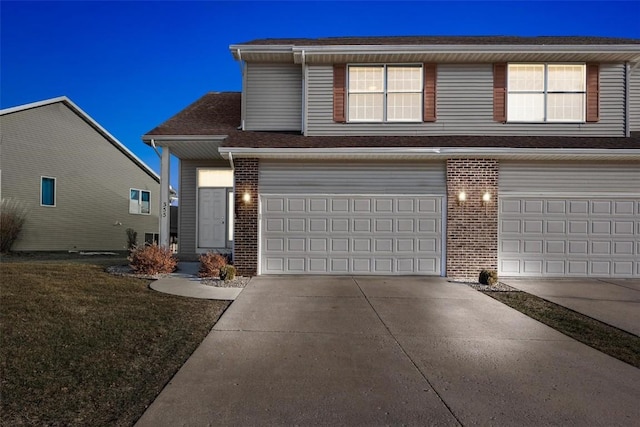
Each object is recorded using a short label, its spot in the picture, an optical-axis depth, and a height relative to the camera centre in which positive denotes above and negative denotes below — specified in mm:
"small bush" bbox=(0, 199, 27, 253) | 13576 -354
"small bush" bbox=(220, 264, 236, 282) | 7729 -1330
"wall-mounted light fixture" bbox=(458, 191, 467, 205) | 8578 +524
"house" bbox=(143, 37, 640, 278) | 8602 +1292
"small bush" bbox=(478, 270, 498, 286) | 7832 -1387
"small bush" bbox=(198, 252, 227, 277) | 8164 -1218
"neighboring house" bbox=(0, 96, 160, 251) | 14695 +1688
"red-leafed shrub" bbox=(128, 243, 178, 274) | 8516 -1185
